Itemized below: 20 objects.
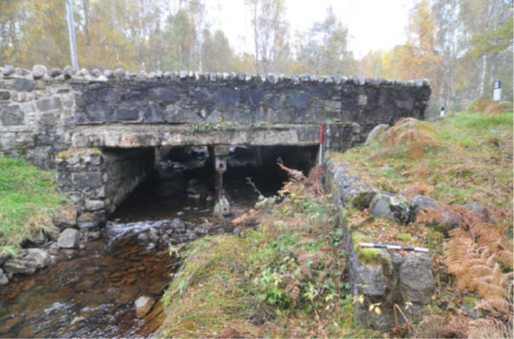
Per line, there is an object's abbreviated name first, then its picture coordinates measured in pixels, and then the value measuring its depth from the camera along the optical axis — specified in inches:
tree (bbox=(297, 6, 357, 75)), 1025.0
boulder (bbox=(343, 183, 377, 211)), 110.0
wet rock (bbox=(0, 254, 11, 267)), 147.4
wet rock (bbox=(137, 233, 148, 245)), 192.5
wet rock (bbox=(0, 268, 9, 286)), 140.6
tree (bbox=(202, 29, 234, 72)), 908.0
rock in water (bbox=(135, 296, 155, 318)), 122.8
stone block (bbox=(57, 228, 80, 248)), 178.4
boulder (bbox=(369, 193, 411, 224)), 97.5
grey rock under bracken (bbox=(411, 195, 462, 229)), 91.0
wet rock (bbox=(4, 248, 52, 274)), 148.3
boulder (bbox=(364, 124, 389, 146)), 216.7
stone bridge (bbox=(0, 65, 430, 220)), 215.3
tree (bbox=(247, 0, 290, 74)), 838.2
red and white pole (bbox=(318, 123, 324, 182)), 242.5
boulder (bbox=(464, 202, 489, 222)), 89.7
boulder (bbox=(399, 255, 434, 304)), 73.6
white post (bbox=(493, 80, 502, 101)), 288.5
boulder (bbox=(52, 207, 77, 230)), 194.9
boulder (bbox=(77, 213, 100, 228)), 205.2
